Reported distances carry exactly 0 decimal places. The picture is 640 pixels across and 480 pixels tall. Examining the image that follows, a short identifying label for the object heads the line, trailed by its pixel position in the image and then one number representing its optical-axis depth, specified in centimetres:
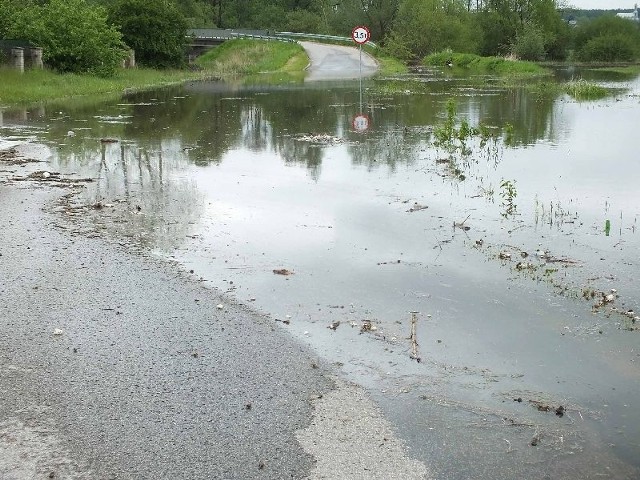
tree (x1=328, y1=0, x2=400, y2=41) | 8019
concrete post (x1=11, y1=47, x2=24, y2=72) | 3164
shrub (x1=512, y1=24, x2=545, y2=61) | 7288
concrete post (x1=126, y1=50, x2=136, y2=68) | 4591
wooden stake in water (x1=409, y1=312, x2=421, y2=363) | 583
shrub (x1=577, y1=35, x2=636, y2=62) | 7756
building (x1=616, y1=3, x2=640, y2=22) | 8493
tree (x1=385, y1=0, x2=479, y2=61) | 7012
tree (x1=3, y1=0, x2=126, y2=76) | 3478
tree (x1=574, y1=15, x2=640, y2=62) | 7781
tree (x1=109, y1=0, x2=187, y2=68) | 4916
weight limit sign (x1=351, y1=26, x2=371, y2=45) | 4647
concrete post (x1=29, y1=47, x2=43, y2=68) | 3341
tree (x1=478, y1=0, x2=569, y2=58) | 8206
